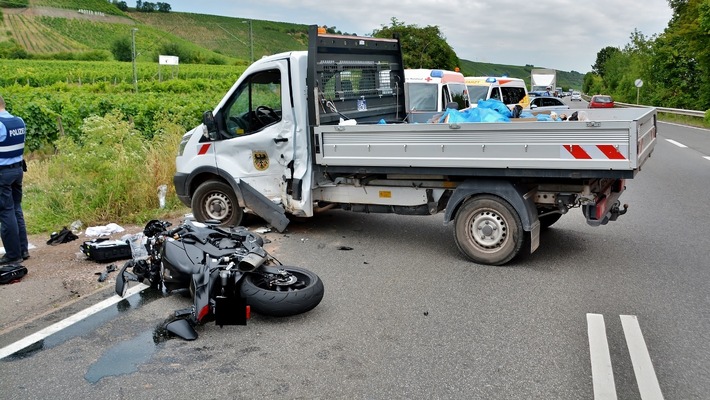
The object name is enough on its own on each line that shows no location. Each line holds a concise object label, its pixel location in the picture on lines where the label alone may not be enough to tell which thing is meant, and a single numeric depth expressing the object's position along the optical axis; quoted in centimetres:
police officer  722
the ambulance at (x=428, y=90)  1566
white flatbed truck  634
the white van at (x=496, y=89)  1983
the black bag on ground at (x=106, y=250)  716
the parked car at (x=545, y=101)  2553
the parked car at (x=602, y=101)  3392
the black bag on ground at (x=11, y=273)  649
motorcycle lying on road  511
